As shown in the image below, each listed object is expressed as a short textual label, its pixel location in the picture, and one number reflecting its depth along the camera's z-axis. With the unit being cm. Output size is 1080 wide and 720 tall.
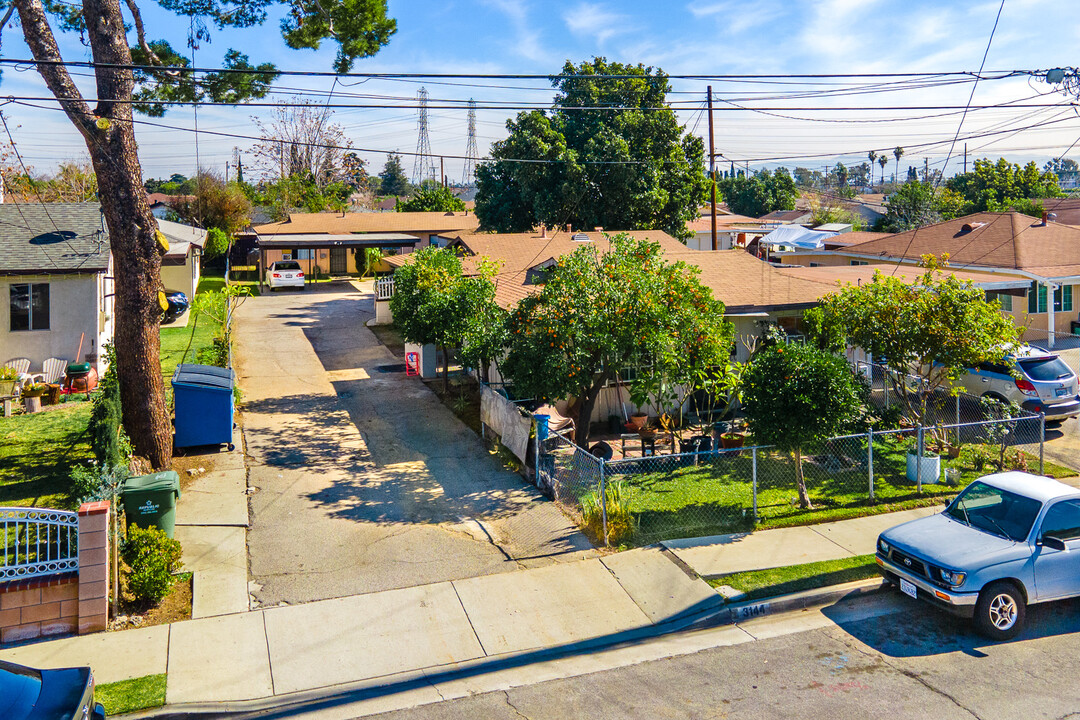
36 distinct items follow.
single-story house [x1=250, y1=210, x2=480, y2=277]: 4291
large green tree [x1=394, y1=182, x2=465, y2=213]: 6112
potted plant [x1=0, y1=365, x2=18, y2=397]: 1816
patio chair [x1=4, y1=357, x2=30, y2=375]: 1952
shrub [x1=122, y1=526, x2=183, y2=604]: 946
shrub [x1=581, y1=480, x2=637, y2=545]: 1151
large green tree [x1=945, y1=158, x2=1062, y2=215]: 6025
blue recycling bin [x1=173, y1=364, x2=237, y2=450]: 1497
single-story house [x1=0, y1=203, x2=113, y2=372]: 1962
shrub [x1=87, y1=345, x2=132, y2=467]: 1123
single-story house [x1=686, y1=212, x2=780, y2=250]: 5338
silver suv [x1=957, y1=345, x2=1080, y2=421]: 1652
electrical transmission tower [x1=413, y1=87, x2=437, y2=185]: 10794
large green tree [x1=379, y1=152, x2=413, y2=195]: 13588
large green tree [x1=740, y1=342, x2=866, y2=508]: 1176
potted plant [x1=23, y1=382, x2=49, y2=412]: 1770
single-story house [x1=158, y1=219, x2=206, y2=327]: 2939
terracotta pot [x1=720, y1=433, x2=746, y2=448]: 1516
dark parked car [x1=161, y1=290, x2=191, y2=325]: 2003
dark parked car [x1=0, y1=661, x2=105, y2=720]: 596
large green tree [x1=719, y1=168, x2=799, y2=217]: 9462
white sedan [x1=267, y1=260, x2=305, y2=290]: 4038
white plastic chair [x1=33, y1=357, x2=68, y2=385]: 1950
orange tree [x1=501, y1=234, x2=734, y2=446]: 1357
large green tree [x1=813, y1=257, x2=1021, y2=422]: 1373
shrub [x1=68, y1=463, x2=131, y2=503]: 991
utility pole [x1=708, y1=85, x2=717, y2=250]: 2647
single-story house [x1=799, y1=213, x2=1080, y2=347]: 2503
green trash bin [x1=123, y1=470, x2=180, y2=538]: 1072
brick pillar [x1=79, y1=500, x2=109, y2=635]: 891
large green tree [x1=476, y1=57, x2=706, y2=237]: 3472
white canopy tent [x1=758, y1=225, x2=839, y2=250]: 4094
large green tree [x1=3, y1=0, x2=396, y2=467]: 1283
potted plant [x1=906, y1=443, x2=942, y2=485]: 1341
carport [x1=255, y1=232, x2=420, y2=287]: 4184
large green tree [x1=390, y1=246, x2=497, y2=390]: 1739
